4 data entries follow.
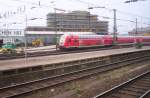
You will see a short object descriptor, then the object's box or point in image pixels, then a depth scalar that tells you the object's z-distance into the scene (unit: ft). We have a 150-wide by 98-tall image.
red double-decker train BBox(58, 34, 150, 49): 122.21
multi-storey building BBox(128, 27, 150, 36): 428.35
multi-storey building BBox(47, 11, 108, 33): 336.29
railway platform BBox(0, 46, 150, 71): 59.90
